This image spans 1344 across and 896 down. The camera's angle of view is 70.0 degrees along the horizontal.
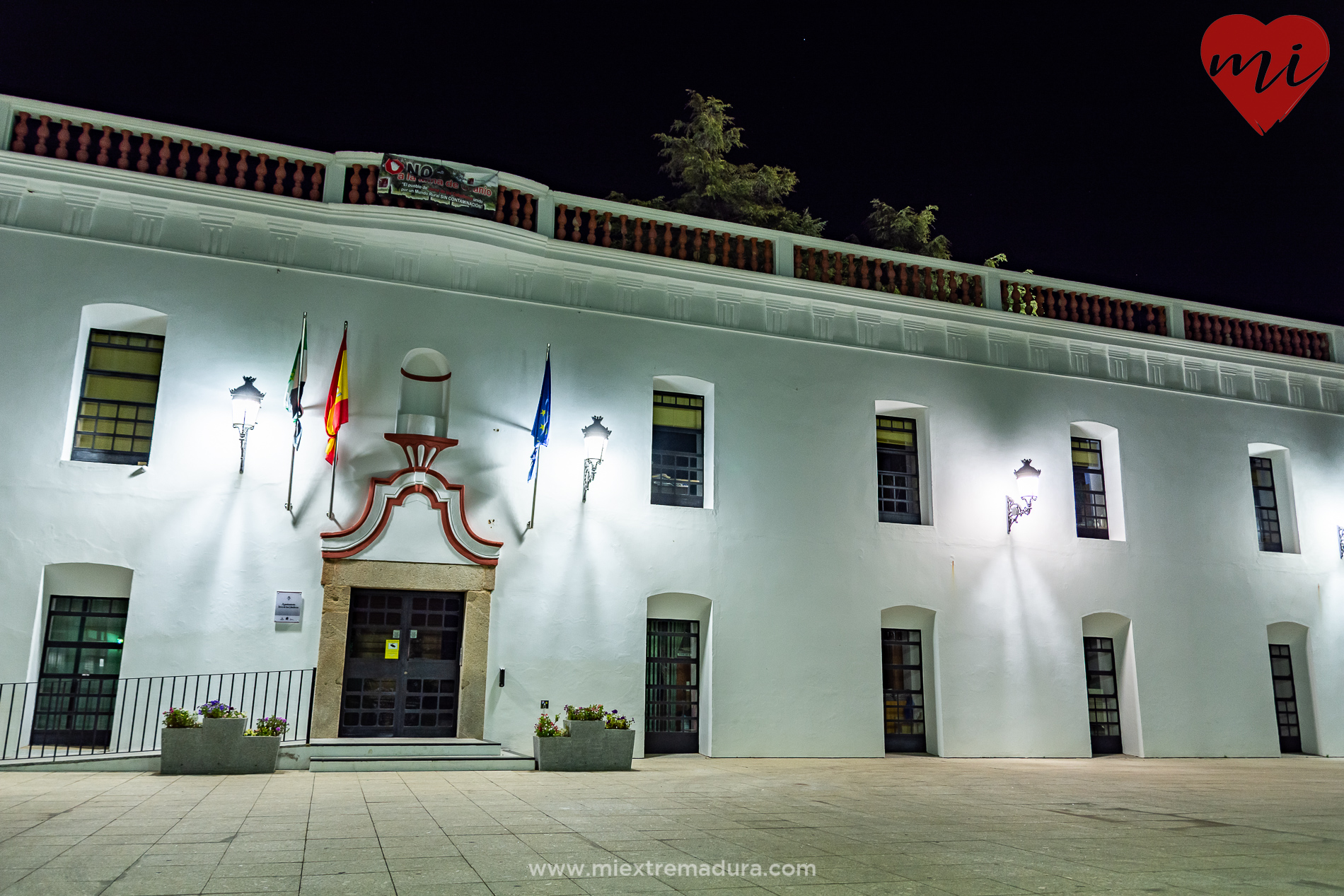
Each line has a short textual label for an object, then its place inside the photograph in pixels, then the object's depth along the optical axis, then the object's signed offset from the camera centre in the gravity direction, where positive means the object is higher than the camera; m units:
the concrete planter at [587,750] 10.91 -1.08
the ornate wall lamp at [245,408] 11.62 +2.84
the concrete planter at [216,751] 9.70 -1.04
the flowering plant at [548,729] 10.98 -0.85
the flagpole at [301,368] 11.66 +3.39
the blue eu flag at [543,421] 12.45 +2.95
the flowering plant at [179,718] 9.71 -0.71
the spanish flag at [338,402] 11.65 +2.95
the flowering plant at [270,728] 10.11 -0.83
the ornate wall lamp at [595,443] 12.92 +2.79
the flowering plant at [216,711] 9.81 -0.64
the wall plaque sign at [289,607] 11.61 +0.50
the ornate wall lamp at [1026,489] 15.31 +2.69
